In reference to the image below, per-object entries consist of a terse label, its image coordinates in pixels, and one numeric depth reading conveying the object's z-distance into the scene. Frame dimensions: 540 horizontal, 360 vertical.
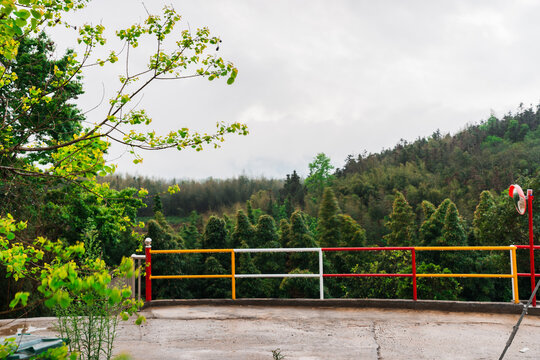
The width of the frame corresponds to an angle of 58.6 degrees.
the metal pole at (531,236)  7.09
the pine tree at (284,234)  41.88
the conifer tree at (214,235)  40.84
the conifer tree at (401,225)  41.66
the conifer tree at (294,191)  79.14
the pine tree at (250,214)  56.04
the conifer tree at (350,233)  44.12
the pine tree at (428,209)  39.12
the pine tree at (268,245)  39.38
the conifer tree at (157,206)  50.06
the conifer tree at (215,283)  37.00
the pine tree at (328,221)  44.84
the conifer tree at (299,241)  38.09
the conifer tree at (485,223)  30.30
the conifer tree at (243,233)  41.34
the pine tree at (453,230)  34.47
